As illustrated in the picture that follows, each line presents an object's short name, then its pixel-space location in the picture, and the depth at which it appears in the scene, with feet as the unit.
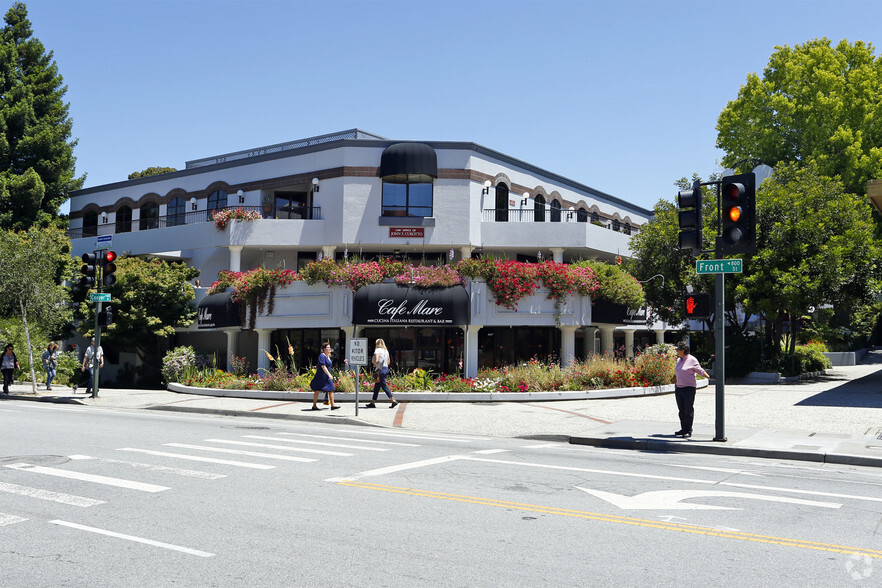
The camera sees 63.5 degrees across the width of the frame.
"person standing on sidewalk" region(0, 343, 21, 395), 85.87
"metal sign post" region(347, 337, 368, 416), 56.80
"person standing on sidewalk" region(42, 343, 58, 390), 88.89
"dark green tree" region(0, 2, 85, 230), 132.67
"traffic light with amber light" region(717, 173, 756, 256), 41.24
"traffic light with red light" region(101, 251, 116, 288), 73.00
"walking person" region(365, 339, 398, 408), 64.28
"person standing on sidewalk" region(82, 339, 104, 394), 78.83
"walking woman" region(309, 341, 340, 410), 62.80
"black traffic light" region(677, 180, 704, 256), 43.39
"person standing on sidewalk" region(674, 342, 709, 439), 44.65
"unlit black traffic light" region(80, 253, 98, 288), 73.05
